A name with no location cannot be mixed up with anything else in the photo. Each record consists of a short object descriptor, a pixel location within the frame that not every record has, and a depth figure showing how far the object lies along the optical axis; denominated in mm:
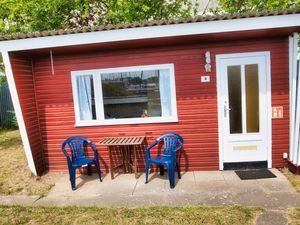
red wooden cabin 5035
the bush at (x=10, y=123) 12242
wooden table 5066
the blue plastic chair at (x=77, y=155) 4941
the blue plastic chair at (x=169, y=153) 4684
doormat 4954
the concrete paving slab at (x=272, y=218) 3414
